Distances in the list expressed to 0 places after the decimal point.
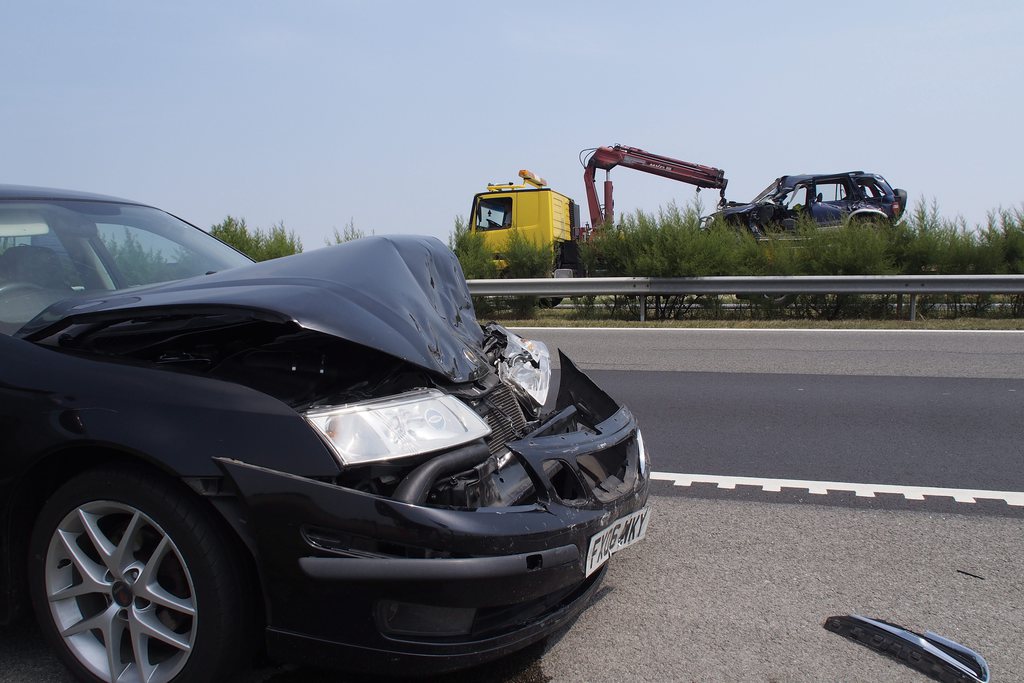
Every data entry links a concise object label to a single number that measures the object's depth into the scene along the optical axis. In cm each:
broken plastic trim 256
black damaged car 218
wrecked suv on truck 1881
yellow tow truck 1981
